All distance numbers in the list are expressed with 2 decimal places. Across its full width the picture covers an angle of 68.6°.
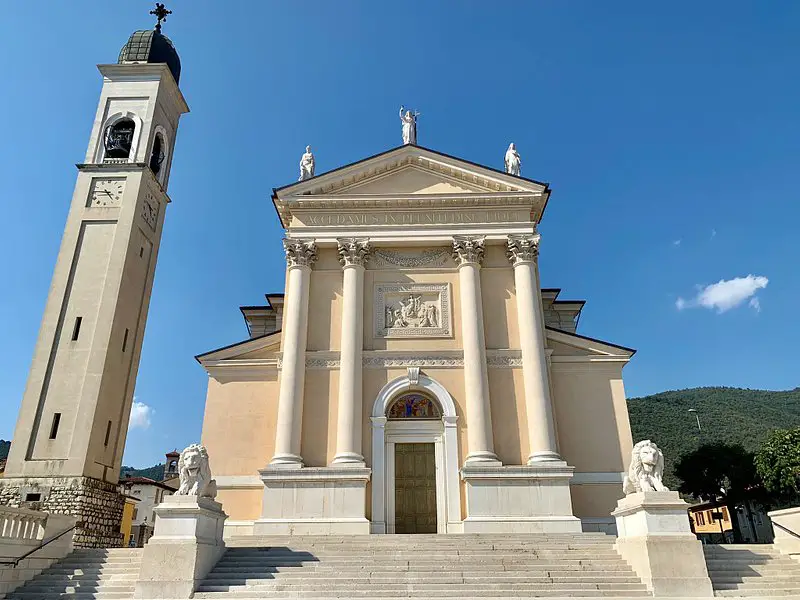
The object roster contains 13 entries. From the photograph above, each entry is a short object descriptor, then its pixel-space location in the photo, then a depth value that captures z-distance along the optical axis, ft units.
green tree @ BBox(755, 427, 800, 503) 93.56
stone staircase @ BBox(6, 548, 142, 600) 39.19
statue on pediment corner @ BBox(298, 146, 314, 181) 70.90
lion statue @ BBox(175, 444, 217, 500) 41.60
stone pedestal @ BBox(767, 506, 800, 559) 42.34
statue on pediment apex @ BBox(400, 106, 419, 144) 73.82
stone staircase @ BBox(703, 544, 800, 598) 37.17
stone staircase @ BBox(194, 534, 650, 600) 36.35
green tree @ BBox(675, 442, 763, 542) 108.78
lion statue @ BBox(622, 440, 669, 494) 40.27
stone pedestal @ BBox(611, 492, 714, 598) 36.17
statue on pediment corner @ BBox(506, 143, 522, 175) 71.51
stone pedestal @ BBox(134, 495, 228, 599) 36.96
